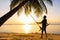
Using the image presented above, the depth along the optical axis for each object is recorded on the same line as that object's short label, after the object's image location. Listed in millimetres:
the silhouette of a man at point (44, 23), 3879
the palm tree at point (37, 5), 4265
